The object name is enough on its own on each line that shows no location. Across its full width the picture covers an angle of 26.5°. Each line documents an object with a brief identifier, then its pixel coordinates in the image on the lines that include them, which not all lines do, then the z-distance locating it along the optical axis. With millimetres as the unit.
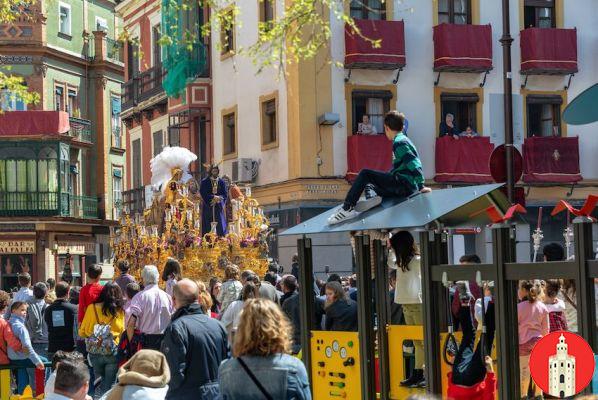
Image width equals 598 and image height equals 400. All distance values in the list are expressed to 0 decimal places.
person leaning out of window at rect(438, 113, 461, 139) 31234
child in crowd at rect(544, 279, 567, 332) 11539
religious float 22719
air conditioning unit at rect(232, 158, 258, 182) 32625
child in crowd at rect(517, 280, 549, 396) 11297
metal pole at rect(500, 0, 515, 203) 17797
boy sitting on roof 10656
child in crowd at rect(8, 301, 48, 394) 14766
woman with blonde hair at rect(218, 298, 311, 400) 6938
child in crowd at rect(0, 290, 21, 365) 14789
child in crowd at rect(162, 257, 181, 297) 15664
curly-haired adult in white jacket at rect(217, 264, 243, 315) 15000
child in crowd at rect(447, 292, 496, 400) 8945
